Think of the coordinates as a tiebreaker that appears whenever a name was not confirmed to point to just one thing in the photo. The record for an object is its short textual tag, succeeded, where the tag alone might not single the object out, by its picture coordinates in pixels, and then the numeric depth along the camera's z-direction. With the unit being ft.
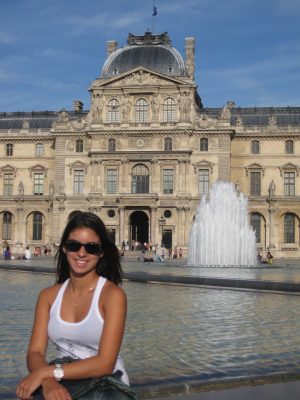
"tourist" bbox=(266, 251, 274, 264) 158.85
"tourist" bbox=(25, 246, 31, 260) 169.22
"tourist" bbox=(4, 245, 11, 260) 170.30
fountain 140.46
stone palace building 210.79
